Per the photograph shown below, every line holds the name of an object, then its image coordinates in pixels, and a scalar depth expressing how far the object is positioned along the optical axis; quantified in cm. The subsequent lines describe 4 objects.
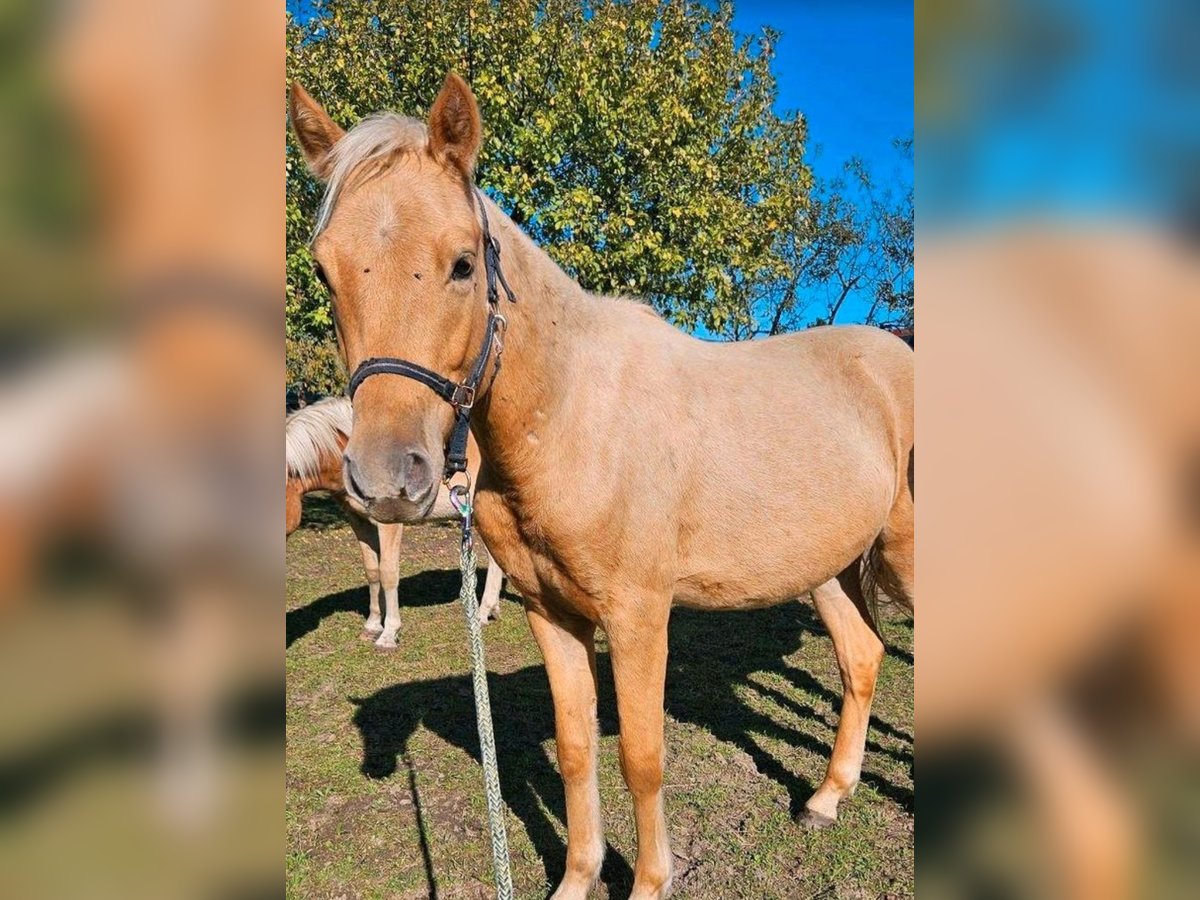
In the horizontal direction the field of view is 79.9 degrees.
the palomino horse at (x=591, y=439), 173
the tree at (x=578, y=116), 814
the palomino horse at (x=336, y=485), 620
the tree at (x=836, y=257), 1841
